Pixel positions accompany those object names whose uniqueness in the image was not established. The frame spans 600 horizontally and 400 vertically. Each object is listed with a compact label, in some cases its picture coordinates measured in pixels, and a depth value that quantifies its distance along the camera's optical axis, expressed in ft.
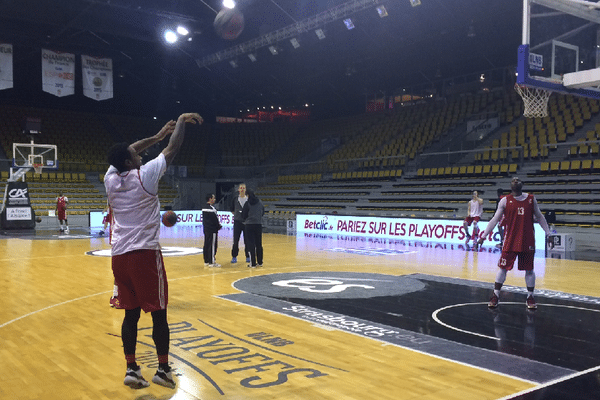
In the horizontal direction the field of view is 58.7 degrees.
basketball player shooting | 12.64
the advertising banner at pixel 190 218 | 81.46
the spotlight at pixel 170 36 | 72.38
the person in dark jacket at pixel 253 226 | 34.99
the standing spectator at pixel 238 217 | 35.85
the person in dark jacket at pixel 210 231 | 34.60
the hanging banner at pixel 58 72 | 73.56
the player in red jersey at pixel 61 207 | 66.18
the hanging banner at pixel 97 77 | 76.33
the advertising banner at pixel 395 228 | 55.11
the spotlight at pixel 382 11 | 60.13
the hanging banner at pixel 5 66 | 70.28
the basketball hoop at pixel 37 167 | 70.37
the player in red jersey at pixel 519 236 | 22.13
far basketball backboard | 72.17
